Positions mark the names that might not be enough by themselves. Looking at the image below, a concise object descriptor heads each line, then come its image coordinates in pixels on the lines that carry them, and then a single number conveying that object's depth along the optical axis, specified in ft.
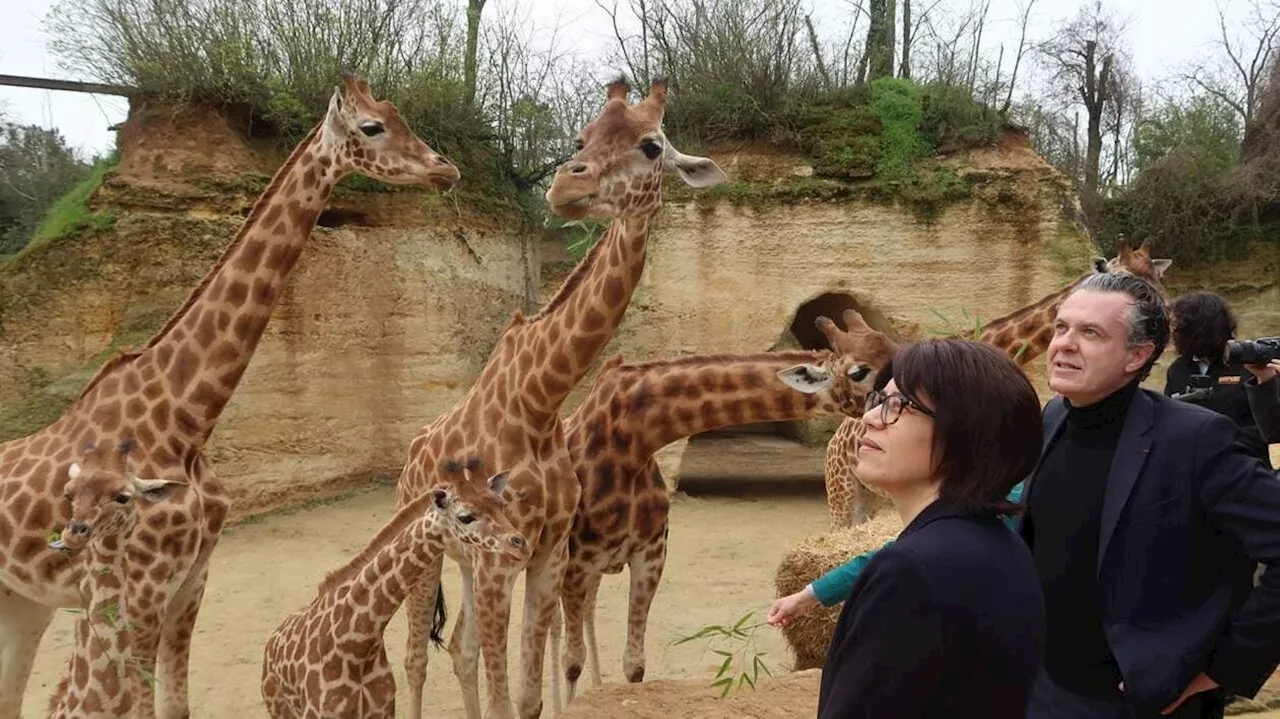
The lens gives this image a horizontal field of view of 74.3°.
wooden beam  28.32
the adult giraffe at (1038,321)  16.43
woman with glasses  4.09
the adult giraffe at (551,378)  11.12
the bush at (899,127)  33.83
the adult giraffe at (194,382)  11.19
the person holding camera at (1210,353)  11.89
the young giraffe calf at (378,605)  10.18
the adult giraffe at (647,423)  13.96
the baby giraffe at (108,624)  9.91
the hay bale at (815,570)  16.47
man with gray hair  6.27
